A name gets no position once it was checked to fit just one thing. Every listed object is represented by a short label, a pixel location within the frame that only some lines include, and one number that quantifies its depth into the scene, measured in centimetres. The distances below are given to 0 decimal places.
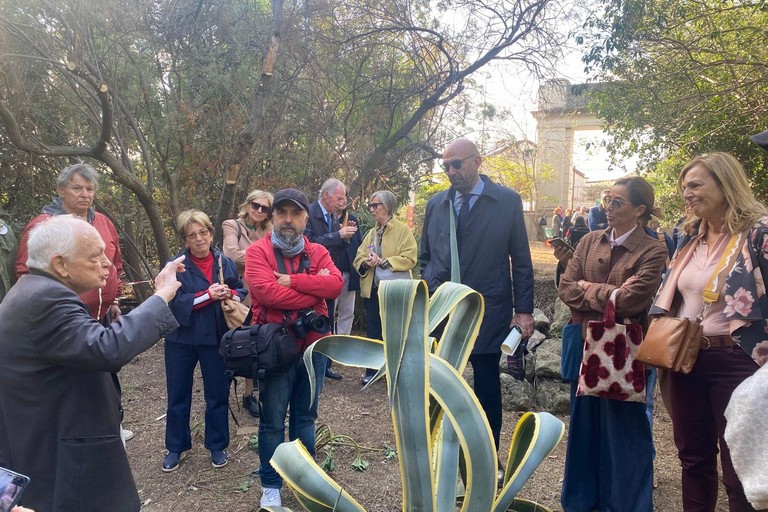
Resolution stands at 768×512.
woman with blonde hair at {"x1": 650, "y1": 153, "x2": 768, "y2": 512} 245
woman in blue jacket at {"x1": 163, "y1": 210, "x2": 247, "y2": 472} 383
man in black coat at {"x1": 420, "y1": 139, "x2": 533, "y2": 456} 348
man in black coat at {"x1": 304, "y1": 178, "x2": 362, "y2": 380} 545
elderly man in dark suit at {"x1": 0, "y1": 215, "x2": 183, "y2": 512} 195
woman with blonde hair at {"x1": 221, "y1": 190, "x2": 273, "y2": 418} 461
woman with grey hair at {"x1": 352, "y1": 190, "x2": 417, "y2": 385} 553
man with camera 323
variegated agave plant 145
